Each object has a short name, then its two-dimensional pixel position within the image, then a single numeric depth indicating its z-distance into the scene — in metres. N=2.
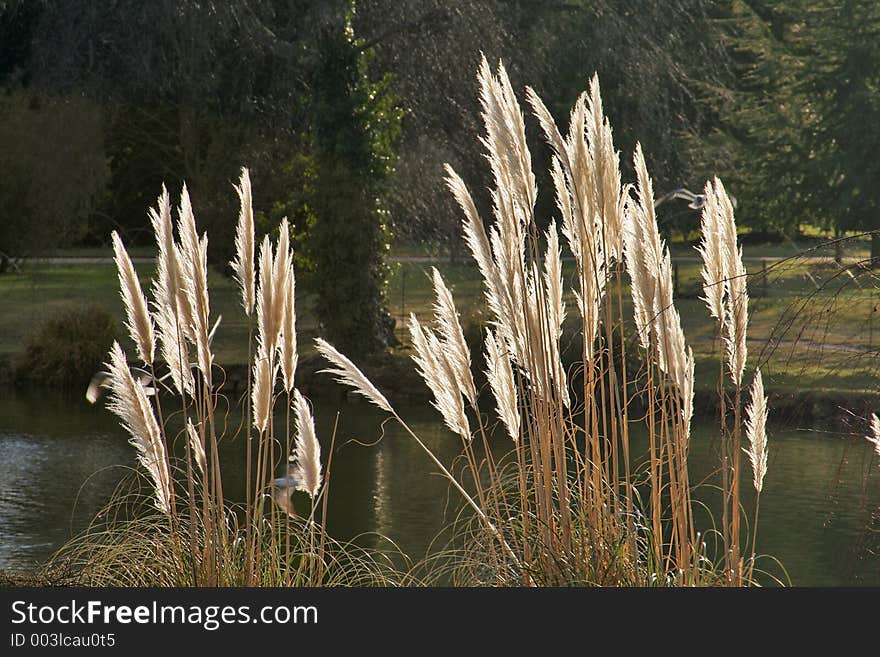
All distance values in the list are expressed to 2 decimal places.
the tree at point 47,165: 30.53
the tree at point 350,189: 29.31
